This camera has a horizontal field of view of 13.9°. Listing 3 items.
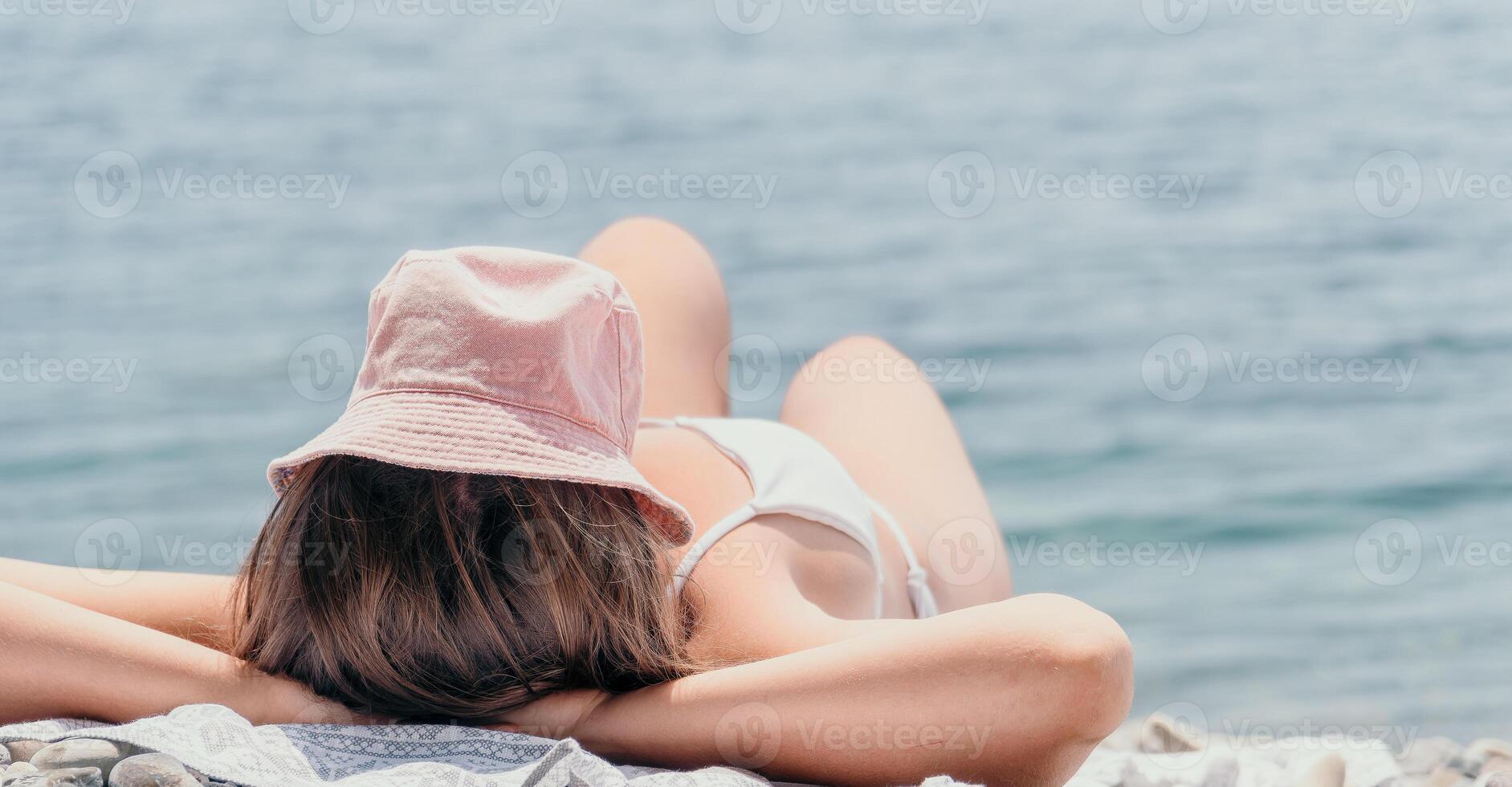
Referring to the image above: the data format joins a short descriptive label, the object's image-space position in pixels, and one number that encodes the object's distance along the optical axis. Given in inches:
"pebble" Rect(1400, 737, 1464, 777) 189.3
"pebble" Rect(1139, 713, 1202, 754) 188.3
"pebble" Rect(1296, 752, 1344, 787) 175.5
